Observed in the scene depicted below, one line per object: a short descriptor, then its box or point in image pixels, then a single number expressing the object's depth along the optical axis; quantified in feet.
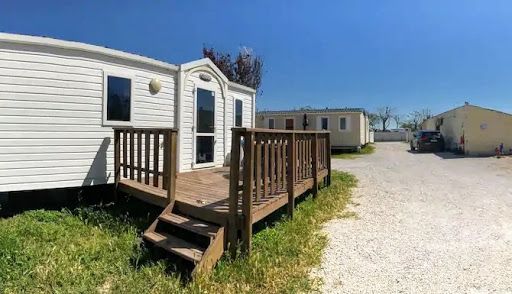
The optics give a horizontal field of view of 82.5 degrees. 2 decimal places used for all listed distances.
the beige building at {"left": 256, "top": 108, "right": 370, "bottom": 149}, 61.77
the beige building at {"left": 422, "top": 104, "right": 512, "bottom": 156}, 51.34
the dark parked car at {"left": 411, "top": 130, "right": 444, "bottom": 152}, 62.18
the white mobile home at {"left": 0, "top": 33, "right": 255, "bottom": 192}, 14.46
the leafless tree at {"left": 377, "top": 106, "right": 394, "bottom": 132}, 161.38
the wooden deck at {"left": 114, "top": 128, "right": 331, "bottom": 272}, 9.93
